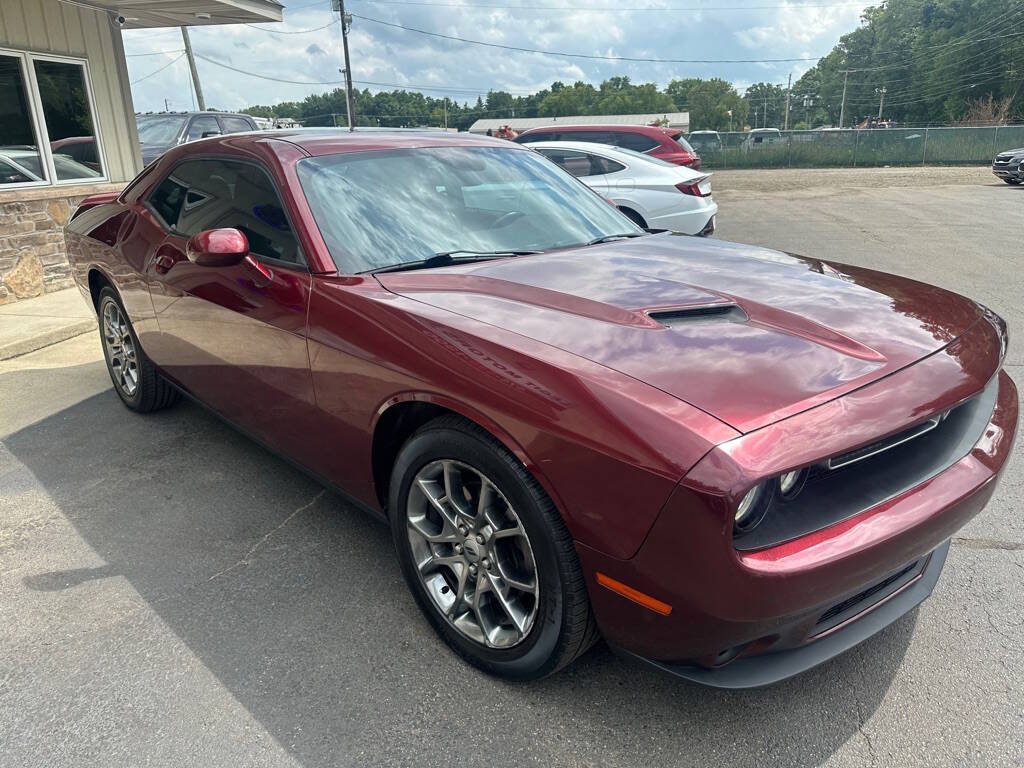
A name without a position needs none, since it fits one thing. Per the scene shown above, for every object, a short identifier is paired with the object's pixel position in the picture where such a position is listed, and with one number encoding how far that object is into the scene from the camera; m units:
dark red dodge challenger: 1.71
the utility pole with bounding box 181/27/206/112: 27.95
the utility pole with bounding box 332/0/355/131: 36.09
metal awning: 8.53
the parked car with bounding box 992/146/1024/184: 20.98
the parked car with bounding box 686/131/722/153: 38.53
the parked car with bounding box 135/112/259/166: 11.73
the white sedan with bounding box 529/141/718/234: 8.91
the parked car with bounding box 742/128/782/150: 38.28
